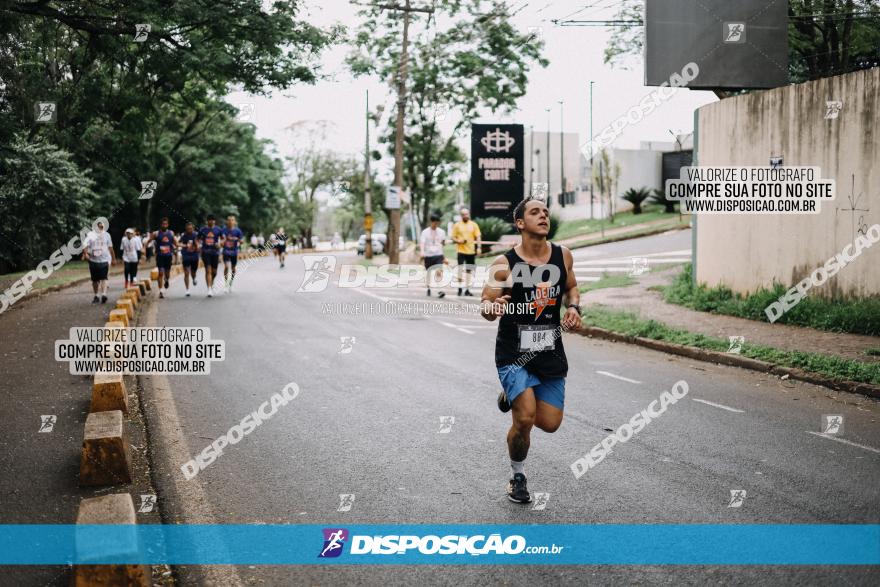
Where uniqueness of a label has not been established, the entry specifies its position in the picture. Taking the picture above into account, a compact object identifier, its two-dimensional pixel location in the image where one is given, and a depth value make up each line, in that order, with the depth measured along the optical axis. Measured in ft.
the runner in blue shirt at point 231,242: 67.87
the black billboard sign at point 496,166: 100.68
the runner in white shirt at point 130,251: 64.64
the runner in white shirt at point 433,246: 62.75
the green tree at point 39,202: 89.20
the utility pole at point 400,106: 104.37
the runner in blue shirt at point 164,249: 65.16
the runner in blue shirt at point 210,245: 65.00
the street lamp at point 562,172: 200.60
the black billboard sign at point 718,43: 49.70
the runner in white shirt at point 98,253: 59.21
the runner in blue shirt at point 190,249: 64.23
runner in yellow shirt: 62.64
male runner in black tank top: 17.54
